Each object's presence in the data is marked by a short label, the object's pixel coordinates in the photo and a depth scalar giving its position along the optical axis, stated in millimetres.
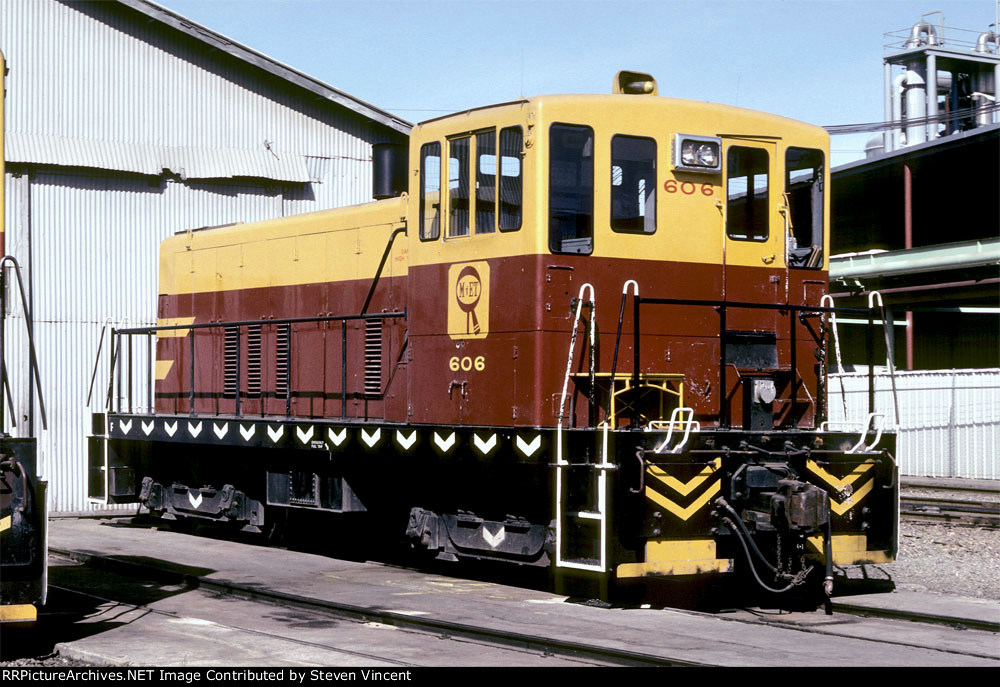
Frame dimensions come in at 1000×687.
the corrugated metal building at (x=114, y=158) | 16578
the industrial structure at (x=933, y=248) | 24516
